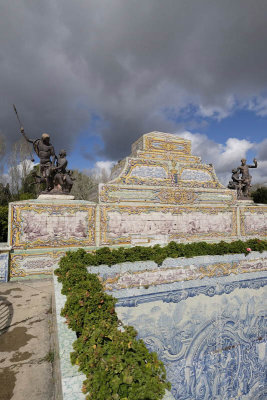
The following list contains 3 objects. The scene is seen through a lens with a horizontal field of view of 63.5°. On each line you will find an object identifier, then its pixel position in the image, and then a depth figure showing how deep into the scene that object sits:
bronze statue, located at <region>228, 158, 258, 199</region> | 13.27
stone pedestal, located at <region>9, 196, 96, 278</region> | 8.01
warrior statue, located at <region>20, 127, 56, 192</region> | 9.28
